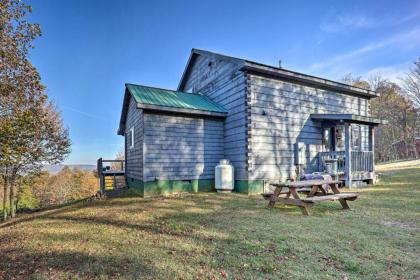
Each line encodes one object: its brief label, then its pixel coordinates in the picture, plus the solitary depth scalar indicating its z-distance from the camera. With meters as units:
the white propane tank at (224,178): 9.70
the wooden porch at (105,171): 14.48
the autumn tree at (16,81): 6.22
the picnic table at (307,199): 5.97
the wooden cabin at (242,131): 9.45
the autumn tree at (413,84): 25.94
